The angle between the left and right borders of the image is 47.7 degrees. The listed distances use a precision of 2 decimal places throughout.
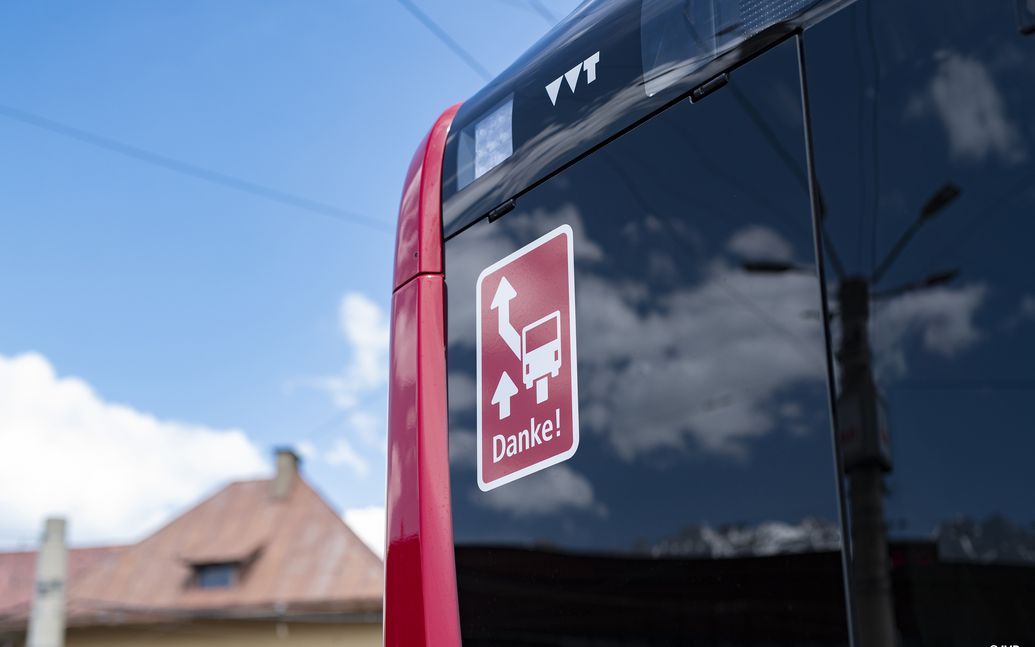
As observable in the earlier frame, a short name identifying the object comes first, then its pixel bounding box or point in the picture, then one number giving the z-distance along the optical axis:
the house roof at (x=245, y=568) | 20.44
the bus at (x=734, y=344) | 1.28
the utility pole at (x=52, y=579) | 11.33
